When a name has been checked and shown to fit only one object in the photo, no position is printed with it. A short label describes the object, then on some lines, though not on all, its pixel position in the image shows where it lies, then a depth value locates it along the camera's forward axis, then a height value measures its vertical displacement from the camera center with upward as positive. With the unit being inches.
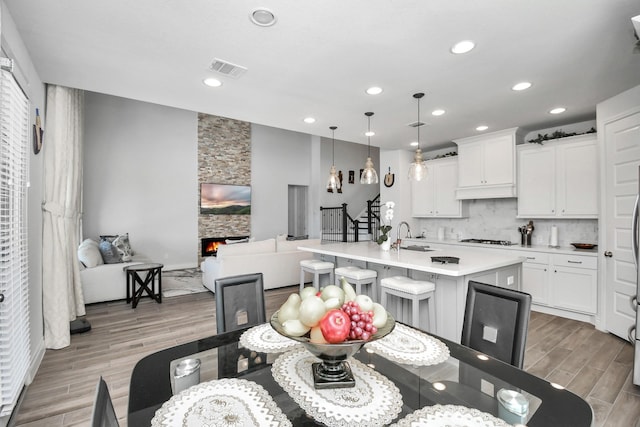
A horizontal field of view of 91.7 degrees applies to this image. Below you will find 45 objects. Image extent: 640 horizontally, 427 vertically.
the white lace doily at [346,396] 34.9 -22.9
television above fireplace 310.0 +15.8
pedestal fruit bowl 37.6 -18.4
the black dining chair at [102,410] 24.6 -16.9
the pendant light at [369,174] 163.8 +21.3
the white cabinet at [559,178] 163.0 +20.0
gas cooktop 194.9 -17.8
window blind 76.6 -8.0
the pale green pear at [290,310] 43.2 -13.4
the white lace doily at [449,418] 34.0 -23.1
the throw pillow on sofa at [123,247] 212.7 -22.8
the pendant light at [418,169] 142.3 +20.9
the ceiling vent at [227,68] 106.0 +51.7
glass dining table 35.5 -23.3
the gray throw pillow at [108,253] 198.1 -24.7
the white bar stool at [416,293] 107.4 -28.1
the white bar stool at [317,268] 161.6 -28.1
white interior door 126.0 -1.2
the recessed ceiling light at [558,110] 154.9 +52.9
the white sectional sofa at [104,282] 176.2 -39.5
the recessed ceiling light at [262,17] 78.5 +51.4
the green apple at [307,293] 44.2 -11.3
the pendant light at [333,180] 185.5 +20.6
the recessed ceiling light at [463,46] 93.3 +51.5
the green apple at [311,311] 38.6 -12.1
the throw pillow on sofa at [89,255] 181.0 -24.4
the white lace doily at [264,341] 54.2 -23.3
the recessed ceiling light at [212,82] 119.3 +52.0
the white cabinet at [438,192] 226.2 +16.9
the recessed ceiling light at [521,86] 124.0 +52.3
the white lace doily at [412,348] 50.0 -23.3
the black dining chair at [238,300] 70.2 -20.3
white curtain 121.1 -0.6
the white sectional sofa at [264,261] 192.4 -30.6
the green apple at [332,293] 43.2 -11.1
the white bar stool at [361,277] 134.5 -27.8
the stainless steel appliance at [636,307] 91.0 -28.8
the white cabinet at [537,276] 168.1 -34.1
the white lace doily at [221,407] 34.3 -23.0
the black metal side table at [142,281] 177.3 -38.9
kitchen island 109.3 -22.7
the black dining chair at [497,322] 57.3 -21.4
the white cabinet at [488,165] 190.5 +31.7
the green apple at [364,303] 42.8 -12.3
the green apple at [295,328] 39.7 -14.6
